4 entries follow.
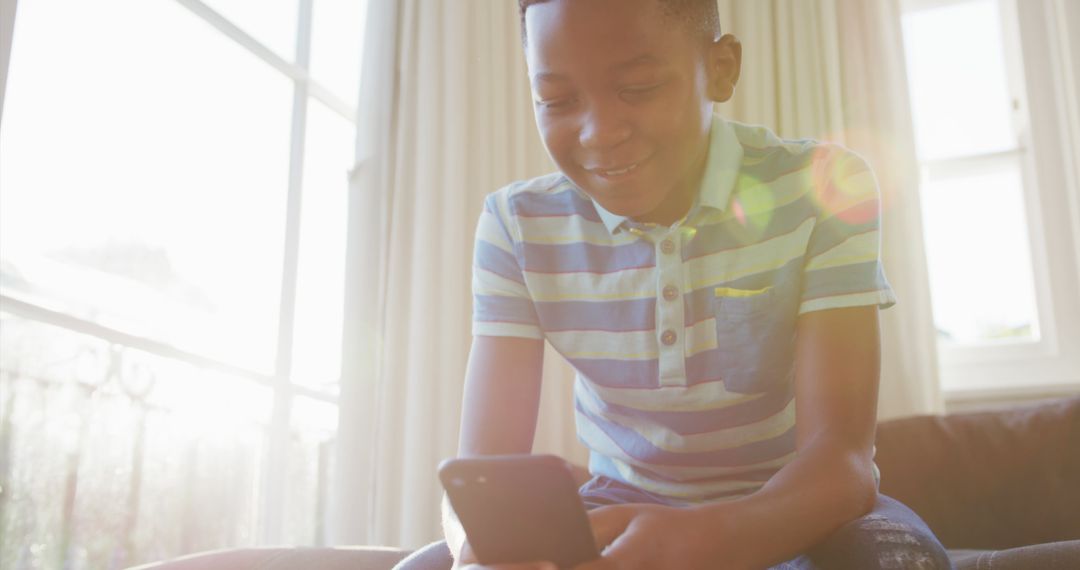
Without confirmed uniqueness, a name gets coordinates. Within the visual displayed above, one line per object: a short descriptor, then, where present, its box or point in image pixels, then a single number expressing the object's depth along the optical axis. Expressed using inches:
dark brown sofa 80.0
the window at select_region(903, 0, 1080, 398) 108.4
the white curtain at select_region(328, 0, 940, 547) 100.3
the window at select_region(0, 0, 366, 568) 69.9
